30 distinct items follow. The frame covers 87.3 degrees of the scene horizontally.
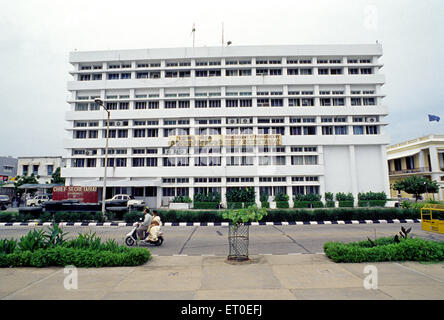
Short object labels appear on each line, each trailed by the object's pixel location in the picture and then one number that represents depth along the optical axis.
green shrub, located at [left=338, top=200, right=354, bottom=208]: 30.33
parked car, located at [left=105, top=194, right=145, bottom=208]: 27.93
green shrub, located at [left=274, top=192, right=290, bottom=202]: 30.94
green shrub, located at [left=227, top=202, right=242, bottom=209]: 29.56
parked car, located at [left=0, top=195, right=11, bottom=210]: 31.57
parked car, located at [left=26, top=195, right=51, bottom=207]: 31.85
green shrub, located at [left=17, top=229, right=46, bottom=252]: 7.58
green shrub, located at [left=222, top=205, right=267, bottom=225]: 7.61
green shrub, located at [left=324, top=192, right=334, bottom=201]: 31.17
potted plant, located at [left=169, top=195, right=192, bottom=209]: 30.38
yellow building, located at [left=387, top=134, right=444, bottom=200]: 38.47
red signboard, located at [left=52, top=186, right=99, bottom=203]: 20.81
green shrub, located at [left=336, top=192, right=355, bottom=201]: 30.89
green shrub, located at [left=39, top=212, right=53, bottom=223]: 17.75
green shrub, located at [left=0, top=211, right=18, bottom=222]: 17.70
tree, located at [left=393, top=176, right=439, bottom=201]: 29.56
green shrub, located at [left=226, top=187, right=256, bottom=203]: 30.75
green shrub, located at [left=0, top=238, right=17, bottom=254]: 7.55
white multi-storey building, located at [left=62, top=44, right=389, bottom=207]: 32.22
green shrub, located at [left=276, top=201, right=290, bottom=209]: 30.00
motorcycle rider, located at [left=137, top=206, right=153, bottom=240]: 10.38
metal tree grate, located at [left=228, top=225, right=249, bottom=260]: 7.85
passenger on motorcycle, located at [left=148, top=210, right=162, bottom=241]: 10.33
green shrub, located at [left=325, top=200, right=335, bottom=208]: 30.41
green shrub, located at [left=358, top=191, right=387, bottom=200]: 31.22
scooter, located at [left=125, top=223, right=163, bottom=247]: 10.27
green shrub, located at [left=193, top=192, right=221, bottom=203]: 30.87
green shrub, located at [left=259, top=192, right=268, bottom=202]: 31.23
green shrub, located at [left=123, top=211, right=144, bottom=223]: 17.69
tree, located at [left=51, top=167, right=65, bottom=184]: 46.49
